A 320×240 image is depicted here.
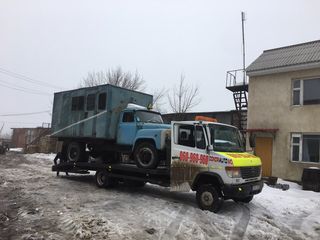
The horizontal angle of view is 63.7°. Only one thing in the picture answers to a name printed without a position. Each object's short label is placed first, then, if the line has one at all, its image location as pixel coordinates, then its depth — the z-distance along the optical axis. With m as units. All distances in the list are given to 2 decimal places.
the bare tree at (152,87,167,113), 27.95
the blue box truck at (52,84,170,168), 8.49
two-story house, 11.96
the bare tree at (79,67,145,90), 28.69
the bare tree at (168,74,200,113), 22.66
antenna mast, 18.45
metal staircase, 15.98
